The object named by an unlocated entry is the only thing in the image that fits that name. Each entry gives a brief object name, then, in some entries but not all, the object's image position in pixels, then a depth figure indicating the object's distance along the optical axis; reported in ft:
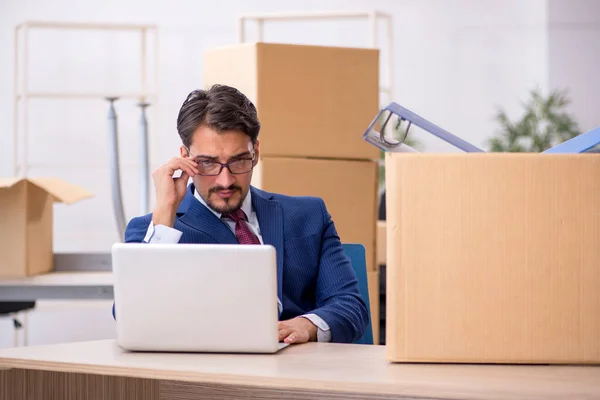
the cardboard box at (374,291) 14.86
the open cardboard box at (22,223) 15.06
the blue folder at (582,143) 9.71
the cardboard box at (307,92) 14.36
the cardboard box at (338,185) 14.43
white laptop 9.64
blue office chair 11.94
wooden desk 8.96
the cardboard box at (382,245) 16.45
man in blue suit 11.10
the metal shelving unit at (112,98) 16.02
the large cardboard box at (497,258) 9.36
